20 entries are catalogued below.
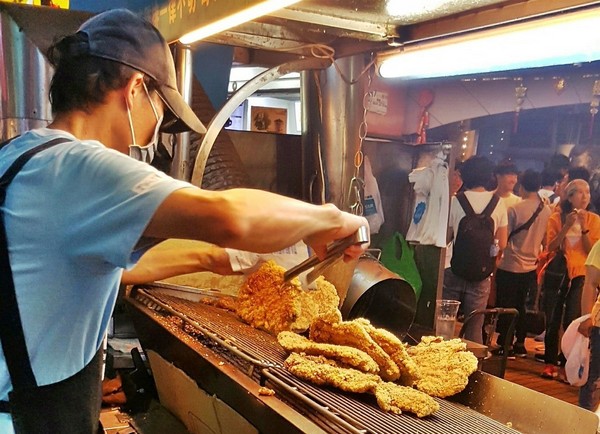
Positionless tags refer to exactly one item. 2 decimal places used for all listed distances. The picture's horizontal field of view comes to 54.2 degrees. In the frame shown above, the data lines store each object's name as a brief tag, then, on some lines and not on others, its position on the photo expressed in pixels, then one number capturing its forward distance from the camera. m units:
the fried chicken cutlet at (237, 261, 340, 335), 2.15
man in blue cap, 1.05
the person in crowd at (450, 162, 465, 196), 7.21
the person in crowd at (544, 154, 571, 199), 6.65
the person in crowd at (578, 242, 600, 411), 4.52
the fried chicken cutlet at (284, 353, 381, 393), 1.59
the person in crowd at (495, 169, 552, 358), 6.74
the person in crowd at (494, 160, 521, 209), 6.85
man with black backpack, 6.49
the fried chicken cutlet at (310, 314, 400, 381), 1.73
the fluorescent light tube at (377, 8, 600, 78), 1.64
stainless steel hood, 1.90
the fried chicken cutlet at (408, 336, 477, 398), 1.74
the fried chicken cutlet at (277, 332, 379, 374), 1.68
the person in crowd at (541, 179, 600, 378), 6.04
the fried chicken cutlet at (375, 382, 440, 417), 1.53
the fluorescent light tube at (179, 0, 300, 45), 1.58
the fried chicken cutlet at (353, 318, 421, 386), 1.75
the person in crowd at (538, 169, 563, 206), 6.72
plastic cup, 3.22
